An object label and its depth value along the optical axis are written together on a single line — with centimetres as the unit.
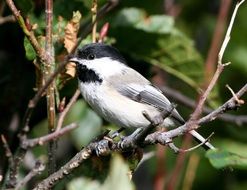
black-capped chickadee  545
